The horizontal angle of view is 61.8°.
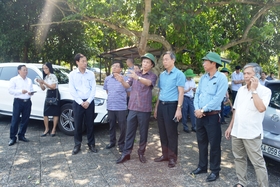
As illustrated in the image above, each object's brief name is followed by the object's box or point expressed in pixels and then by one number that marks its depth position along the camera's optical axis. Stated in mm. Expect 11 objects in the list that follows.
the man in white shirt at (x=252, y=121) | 2818
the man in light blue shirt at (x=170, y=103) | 3771
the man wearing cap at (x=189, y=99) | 6223
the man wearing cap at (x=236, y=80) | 8281
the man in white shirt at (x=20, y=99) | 4988
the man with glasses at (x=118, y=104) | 4617
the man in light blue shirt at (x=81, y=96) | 4411
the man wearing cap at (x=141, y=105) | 3906
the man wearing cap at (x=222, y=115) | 7120
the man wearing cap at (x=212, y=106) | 3318
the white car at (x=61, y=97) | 5536
